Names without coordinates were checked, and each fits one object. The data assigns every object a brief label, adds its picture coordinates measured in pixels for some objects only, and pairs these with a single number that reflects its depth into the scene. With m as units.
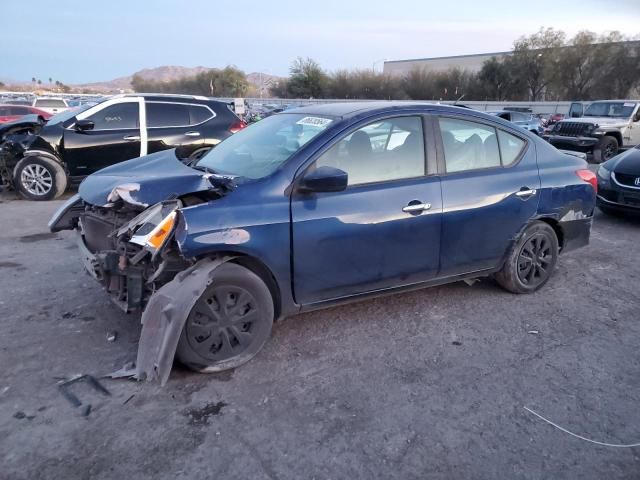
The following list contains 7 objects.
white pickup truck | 15.20
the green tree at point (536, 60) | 45.62
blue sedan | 3.21
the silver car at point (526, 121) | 19.44
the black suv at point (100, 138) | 8.67
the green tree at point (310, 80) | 58.16
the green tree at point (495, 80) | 48.31
